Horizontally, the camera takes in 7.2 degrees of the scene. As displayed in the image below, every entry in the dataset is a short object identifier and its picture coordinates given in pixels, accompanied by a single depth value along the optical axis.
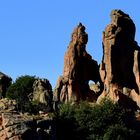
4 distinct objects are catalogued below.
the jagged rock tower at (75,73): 148.38
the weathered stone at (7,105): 115.19
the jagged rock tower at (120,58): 145.38
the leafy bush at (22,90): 134.12
